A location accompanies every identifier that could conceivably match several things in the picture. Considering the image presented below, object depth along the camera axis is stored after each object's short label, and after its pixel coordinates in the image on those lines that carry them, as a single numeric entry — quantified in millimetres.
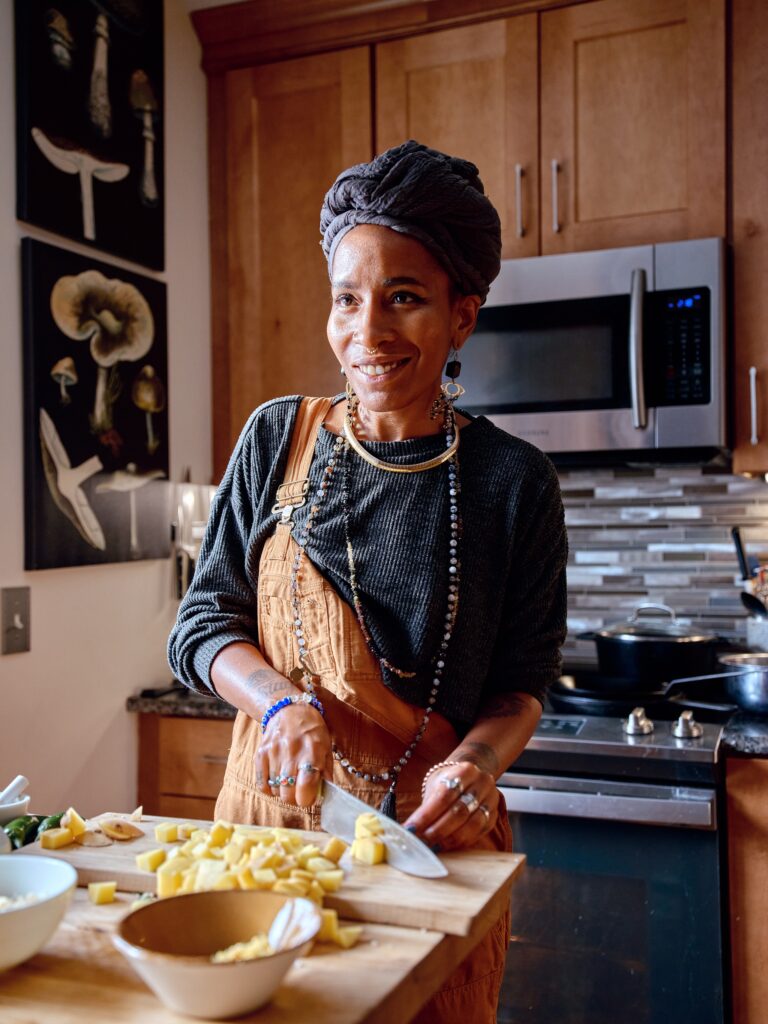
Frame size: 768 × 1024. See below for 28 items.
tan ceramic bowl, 636
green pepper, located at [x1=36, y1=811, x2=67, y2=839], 1055
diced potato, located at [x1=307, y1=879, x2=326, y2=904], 803
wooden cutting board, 811
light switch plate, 2014
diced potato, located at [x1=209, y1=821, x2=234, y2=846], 923
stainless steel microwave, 2199
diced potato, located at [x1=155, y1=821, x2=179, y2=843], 988
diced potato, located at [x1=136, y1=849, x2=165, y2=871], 898
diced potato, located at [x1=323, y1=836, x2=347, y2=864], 914
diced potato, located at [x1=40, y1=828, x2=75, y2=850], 977
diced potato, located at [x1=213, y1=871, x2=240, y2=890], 789
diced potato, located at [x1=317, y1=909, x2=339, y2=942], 759
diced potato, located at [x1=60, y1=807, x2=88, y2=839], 999
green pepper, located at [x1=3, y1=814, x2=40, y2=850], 1066
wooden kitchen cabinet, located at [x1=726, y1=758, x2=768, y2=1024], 1859
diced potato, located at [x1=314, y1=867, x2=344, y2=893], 837
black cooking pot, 2211
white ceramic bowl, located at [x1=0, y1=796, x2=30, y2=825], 1118
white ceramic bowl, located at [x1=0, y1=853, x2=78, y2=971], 713
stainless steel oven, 1846
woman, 1149
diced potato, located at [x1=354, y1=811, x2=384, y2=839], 926
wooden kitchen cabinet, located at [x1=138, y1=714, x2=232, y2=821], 2357
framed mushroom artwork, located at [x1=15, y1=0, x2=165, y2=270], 2076
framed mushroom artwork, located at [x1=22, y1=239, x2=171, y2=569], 2080
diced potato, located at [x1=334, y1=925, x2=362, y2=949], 760
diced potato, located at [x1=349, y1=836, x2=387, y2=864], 909
